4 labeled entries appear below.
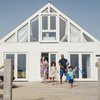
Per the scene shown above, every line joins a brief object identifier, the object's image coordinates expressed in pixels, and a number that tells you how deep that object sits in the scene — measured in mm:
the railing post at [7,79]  10031
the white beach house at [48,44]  26203
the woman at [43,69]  23605
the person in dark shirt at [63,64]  22395
